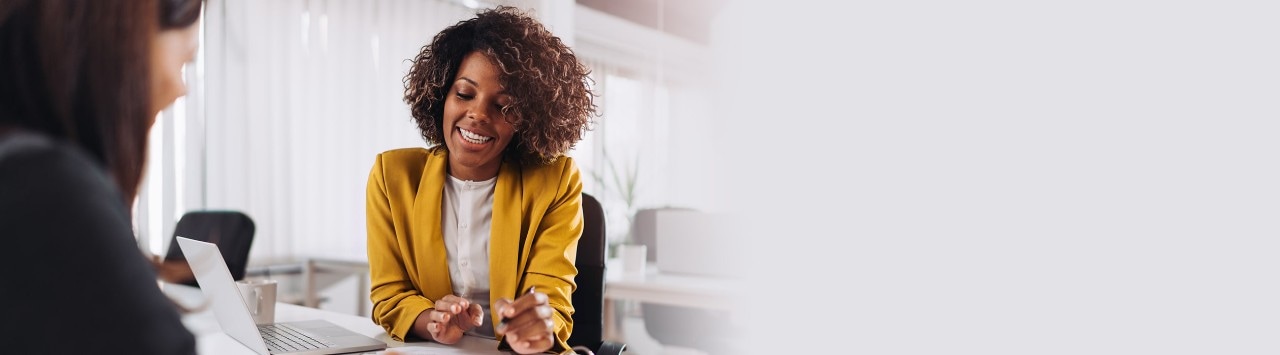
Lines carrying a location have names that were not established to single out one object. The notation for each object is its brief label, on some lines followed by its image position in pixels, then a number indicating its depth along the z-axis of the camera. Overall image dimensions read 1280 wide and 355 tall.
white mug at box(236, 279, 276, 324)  1.46
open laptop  1.03
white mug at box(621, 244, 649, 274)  2.86
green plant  4.23
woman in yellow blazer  1.38
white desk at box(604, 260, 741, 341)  2.43
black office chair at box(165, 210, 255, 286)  2.17
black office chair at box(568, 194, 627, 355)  1.49
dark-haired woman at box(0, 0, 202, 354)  0.53
